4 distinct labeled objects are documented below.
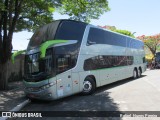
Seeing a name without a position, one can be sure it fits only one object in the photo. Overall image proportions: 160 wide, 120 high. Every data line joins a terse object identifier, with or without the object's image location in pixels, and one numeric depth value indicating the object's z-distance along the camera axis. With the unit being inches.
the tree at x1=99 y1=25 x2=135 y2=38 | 1241.1
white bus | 213.5
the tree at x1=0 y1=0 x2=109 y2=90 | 319.2
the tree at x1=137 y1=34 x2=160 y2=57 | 1206.4
